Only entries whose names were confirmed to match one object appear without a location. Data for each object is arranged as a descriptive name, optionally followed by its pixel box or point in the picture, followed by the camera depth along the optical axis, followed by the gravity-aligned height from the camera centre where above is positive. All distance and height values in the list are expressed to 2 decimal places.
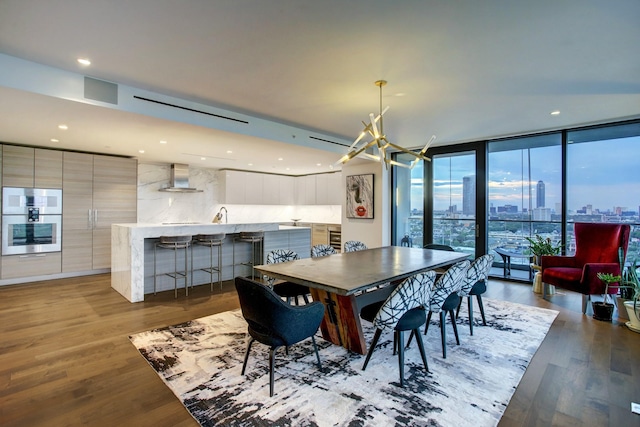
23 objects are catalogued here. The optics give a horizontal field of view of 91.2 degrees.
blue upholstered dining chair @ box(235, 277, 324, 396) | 2.15 -0.72
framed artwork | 6.92 +0.45
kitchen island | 4.42 -0.59
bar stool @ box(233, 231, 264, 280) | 5.45 -0.44
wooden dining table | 2.50 -0.51
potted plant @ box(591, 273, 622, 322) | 3.75 -1.07
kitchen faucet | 7.34 -0.06
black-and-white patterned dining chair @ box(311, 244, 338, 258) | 4.09 -0.46
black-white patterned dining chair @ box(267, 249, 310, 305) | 3.42 -0.79
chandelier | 3.05 +0.73
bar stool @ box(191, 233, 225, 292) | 4.96 -0.46
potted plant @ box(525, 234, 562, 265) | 4.96 -0.49
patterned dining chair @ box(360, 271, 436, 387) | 2.31 -0.72
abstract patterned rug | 2.02 -1.27
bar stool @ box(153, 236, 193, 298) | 4.58 -0.50
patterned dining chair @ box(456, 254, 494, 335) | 3.10 -0.66
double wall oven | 5.19 -0.09
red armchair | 3.93 -0.61
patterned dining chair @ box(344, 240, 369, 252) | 4.71 -0.45
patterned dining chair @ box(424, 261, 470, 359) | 2.71 -0.64
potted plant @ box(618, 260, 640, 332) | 3.46 -0.95
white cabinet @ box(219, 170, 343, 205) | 8.09 +0.75
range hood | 7.10 +0.83
